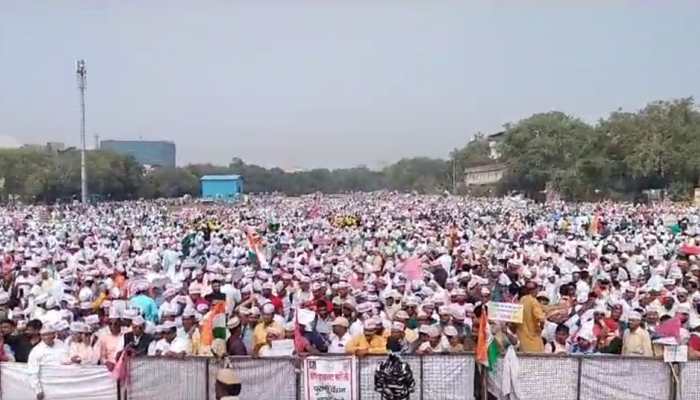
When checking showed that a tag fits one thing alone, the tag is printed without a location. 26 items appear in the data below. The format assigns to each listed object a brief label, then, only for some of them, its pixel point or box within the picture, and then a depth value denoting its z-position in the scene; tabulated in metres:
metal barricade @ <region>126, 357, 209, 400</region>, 8.43
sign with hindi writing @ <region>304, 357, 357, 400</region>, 8.41
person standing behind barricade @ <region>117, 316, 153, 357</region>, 8.96
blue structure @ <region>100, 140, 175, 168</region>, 192.43
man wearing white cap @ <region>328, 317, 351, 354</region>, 9.24
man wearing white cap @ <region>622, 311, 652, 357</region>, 8.88
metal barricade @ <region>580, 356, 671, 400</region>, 8.29
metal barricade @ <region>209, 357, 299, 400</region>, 8.48
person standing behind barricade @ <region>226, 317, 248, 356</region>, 9.03
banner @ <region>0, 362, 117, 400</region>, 8.62
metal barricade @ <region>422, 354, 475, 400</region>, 8.41
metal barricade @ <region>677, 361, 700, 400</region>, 8.22
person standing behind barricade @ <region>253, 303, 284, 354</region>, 9.19
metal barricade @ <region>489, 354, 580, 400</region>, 8.31
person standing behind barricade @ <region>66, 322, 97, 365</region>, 8.86
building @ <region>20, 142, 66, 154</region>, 107.60
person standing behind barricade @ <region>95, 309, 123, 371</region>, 8.95
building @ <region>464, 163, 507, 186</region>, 117.19
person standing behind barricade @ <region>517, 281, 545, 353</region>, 9.27
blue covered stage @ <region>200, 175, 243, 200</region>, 108.79
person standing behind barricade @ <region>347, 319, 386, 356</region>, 8.80
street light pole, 58.44
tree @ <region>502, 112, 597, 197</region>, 88.19
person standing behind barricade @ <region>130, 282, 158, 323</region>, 11.25
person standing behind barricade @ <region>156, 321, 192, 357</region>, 9.01
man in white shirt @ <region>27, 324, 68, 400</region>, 8.62
